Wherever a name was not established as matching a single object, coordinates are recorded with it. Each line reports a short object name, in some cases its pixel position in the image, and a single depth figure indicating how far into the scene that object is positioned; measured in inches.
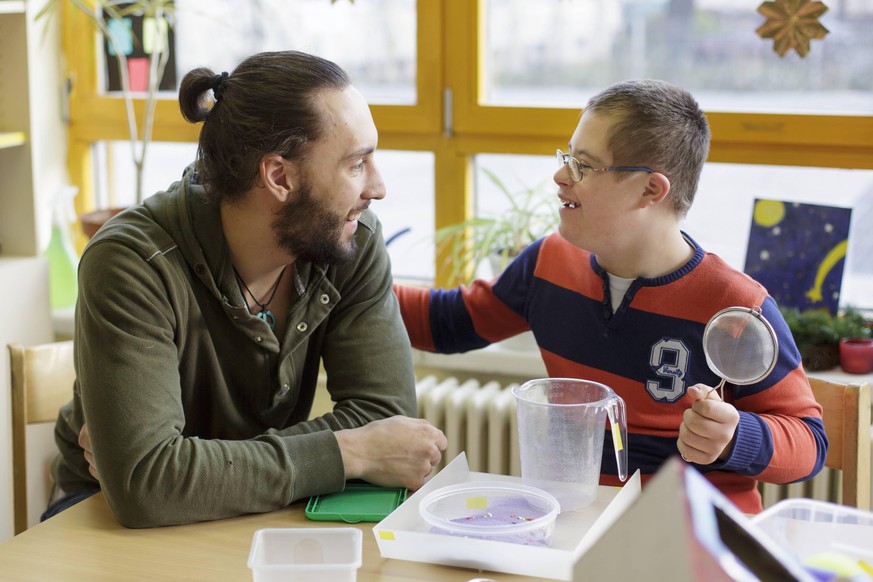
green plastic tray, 82.9
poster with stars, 110.4
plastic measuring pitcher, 82.3
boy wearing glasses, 90.0
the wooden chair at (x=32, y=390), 100.0
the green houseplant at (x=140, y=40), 124.3
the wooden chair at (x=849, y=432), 92.1
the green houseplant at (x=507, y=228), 116.3
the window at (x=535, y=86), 113.5
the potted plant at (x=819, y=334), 108.9
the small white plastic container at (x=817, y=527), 71.4
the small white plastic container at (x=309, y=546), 75.9
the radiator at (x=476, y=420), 114.8
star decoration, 108.8
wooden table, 77.9
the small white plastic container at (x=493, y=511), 78.6
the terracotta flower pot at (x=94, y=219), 123.3
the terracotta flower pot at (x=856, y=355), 108.3
